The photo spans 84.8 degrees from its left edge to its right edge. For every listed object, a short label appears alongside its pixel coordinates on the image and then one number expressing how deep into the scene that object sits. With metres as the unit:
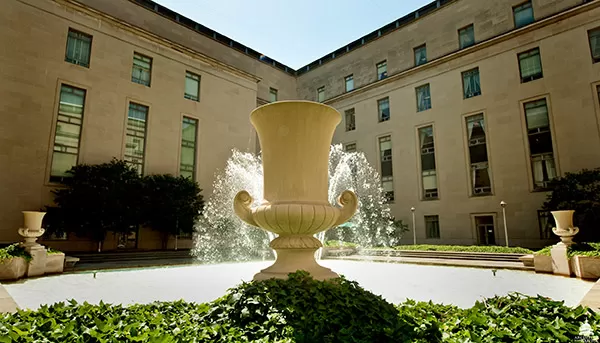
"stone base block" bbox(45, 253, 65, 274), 10.34
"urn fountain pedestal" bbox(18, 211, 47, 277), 9.94
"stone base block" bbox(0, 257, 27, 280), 8.89
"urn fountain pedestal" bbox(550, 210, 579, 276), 10.21
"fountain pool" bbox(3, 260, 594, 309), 6.51
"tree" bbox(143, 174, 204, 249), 19.06
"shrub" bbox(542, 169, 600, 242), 15.20
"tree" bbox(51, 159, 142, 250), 16.53
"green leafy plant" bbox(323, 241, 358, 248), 18.17
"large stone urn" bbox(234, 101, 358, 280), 5.04
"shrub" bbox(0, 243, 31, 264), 9.15
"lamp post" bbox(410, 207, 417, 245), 23.21
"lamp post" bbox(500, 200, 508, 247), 18.90
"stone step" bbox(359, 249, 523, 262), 14.80
